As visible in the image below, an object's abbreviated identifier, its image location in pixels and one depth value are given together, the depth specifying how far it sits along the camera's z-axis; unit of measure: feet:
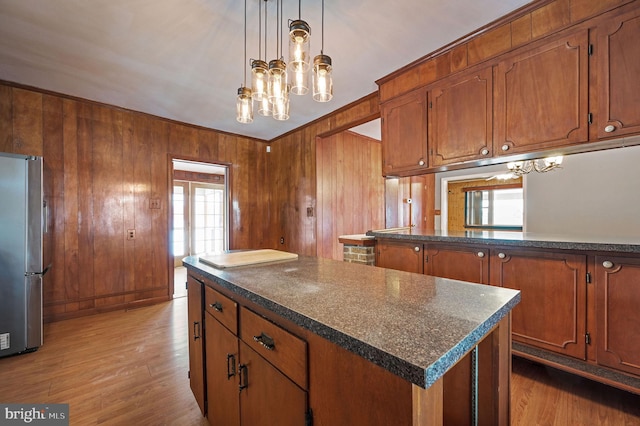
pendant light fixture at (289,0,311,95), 4.70
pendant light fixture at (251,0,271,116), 5.26
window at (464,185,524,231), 23.27
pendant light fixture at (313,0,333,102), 5.06
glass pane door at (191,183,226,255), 21.67
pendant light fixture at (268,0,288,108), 5.12
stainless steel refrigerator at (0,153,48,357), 7.07
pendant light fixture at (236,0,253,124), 6.08
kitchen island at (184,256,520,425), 1.66
